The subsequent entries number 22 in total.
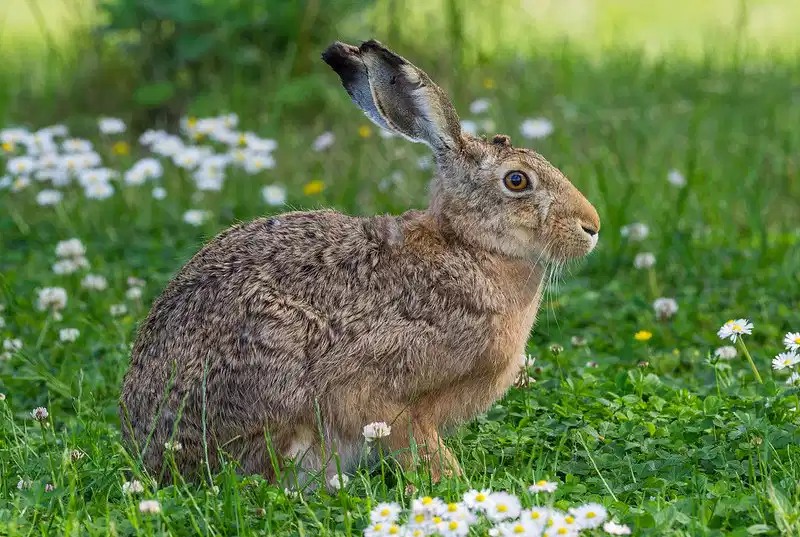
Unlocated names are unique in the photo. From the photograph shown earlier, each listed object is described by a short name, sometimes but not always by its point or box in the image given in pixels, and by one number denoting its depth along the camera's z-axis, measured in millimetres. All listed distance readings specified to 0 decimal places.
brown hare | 9039
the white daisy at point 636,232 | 14039
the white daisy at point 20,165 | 14561
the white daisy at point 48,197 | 14711
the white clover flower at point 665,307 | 12391
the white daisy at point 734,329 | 9656
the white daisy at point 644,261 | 13305
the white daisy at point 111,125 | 15609
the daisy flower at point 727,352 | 11102
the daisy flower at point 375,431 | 8734
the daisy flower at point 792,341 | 9531
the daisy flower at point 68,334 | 11891
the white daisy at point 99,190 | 14812
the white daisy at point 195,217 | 14650
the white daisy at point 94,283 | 13297
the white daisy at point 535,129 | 15898
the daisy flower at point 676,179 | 15680
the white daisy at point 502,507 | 7164
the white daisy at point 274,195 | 15289
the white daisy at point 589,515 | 7090
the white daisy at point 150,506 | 7605
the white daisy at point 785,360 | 9164
